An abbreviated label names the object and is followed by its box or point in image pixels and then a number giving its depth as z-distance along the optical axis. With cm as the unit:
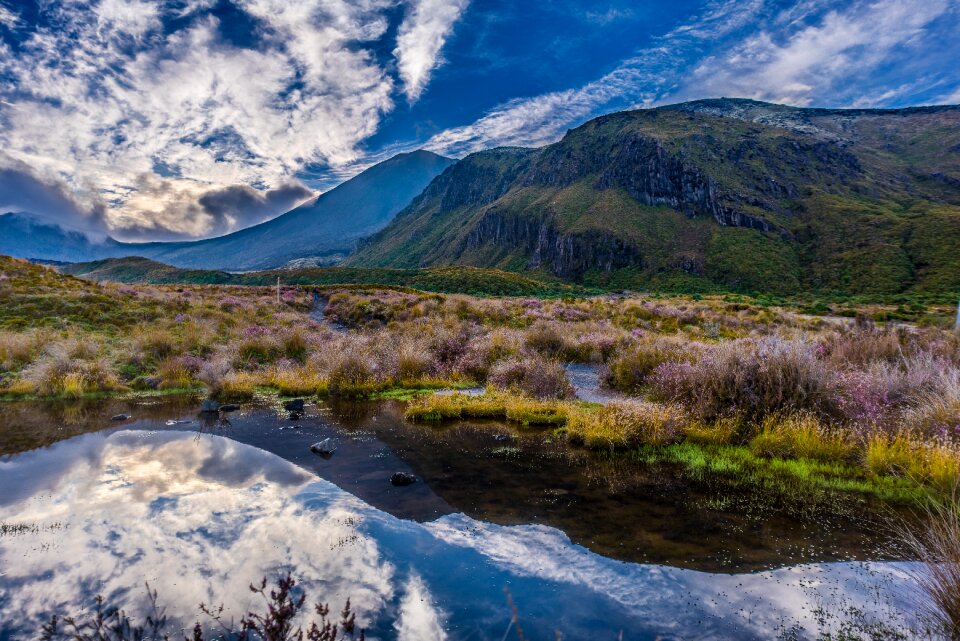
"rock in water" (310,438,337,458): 968
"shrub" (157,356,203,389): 1578
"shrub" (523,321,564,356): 1975
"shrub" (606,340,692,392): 1444
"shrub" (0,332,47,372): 1656
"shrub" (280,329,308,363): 2018
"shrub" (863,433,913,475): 728
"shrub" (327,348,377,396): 1500
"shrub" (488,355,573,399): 1375
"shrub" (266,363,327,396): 1515
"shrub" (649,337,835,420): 955
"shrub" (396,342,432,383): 1633
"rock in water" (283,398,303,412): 1323
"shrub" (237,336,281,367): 1919
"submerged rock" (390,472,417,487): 817
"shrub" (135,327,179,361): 1861
